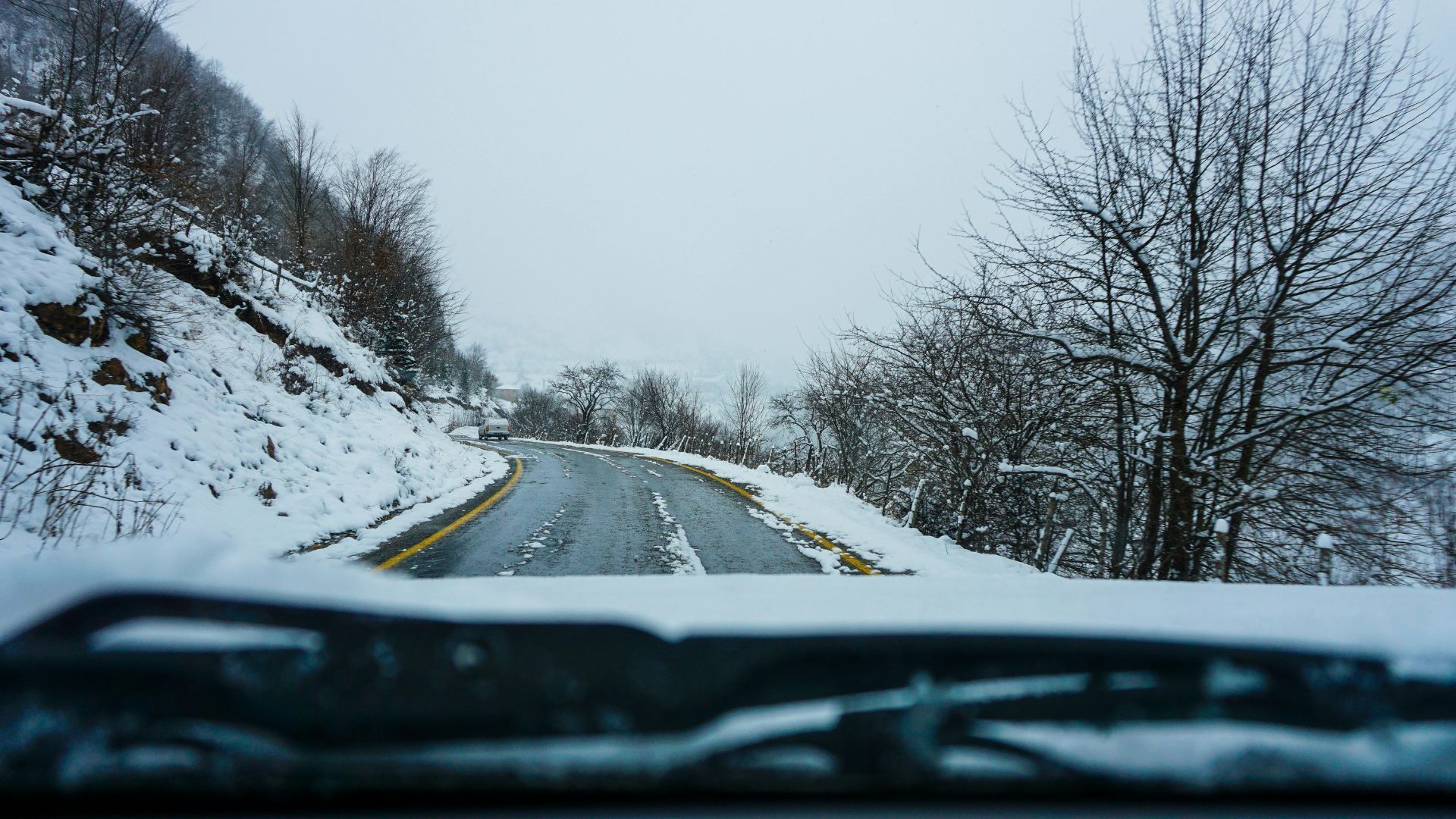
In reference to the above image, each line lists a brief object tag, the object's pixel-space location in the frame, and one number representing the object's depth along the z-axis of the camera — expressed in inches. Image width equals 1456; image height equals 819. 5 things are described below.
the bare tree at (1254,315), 256.8
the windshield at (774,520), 43.8
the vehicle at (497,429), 1628.9
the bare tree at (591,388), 2201.0
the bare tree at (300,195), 868.6
